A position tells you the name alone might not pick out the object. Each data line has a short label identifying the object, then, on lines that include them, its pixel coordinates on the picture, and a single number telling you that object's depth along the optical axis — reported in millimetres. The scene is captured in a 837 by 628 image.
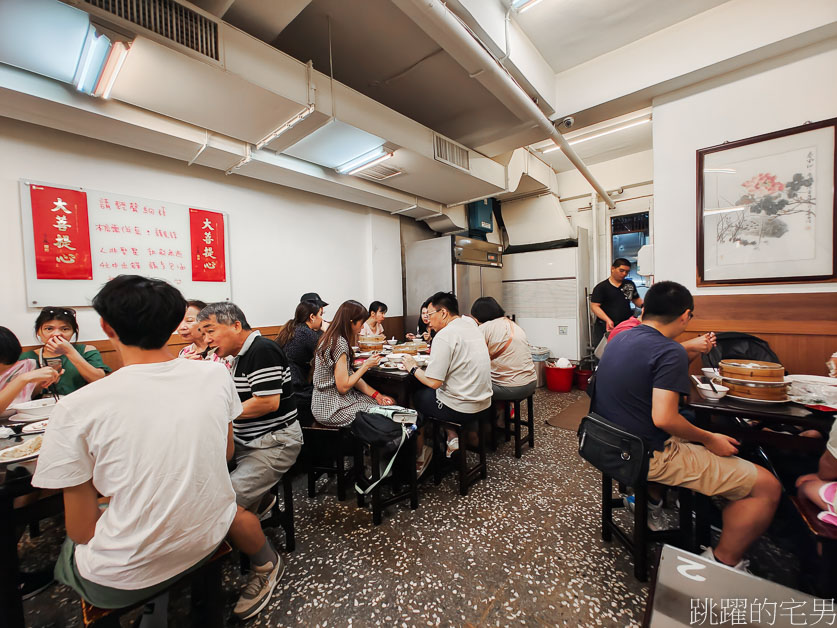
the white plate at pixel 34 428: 1465
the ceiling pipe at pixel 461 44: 1914
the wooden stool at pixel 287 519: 1838
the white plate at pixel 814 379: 1774
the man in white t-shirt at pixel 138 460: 929
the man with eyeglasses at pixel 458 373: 2238
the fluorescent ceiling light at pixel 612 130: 4075
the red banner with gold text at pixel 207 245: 3402
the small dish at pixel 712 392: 1639
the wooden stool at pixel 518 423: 2824
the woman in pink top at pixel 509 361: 2752
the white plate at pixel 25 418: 1604
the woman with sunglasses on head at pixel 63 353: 2119
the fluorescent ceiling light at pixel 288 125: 2507
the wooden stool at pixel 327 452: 2229
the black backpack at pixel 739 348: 2195
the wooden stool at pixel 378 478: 2016
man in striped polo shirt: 1646
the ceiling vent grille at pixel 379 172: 3609
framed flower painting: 2389
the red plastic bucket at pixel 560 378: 4863
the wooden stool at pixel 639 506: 1476
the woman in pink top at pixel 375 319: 4137
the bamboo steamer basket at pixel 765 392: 1542
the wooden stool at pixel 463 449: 2291
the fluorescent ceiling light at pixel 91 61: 1843
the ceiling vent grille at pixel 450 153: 3501
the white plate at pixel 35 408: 1660
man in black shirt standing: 4133
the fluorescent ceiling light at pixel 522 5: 2467
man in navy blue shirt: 1405
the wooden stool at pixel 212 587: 1201
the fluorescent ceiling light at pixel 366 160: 3234
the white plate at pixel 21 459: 1209
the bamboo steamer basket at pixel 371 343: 3387
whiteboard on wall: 2619
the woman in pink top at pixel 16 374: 1577
